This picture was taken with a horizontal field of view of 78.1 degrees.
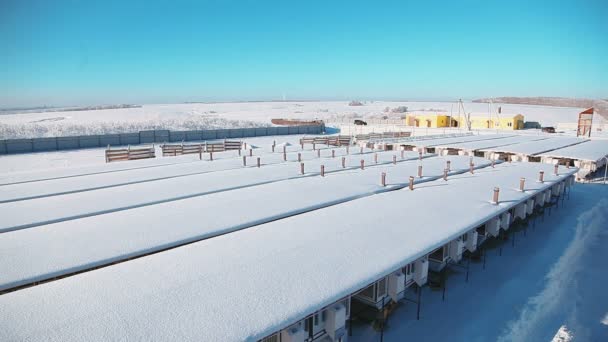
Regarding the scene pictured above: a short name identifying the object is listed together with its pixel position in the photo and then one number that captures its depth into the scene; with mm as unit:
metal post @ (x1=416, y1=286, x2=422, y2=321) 10533
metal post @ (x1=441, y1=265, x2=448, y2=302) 11797
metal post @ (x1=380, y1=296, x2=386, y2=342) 9313
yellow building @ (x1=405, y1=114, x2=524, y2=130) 60438
